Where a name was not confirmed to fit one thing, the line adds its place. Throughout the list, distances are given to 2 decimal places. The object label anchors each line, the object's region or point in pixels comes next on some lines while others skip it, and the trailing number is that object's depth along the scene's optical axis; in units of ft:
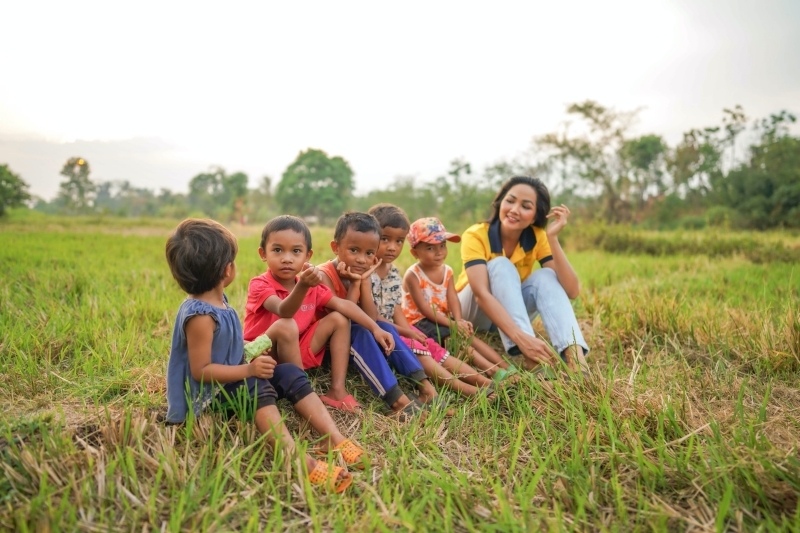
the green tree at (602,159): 64.39
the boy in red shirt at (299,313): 7.61
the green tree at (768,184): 44.68
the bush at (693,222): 56.24
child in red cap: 9.96
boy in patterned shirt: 8.73
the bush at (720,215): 47.31
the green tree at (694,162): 61.98
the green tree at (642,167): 65.26
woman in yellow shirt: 9.50
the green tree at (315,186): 114.73
